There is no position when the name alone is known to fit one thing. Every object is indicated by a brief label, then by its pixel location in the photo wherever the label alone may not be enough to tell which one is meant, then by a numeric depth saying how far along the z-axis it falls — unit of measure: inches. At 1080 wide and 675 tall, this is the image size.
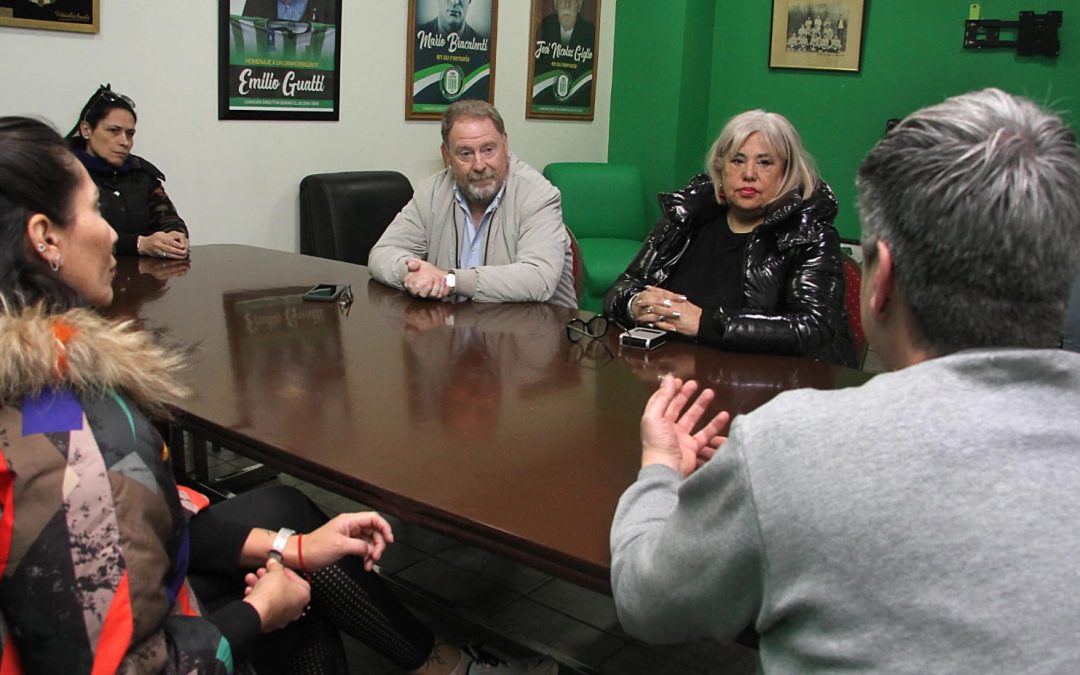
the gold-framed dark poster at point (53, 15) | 135.0
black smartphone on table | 104.5
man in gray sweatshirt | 32.3
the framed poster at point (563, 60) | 217.2
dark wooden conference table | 54.2
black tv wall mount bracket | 186.4
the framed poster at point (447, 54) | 191.3
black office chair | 173.8
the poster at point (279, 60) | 162.6
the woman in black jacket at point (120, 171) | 134.3
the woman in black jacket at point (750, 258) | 88.7
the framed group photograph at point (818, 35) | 210.2
